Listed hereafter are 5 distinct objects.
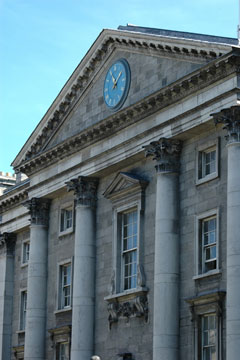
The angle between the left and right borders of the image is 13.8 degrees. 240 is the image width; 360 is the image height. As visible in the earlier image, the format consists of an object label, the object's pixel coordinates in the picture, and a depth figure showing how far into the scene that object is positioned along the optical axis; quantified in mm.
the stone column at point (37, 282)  48250
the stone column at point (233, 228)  34031
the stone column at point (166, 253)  37906
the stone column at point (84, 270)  43812
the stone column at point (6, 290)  53906
